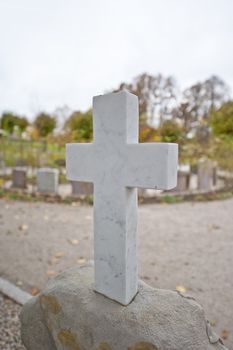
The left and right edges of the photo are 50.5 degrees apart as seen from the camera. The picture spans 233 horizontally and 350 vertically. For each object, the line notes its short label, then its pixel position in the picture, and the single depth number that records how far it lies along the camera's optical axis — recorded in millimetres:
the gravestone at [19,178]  9297
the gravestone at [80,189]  8320
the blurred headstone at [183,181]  8938
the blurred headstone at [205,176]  9320
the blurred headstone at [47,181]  8562
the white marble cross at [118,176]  1305
